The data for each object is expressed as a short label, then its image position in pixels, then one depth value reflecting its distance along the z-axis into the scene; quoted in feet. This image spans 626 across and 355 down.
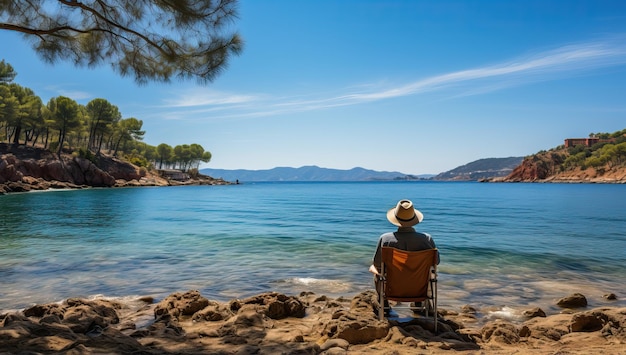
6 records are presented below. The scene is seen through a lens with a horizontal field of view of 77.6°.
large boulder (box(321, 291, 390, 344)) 14.12
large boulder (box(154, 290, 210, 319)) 18.16
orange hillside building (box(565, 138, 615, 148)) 446.52
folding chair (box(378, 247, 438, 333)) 15.19
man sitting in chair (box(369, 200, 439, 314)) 16.30
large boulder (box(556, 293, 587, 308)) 20.63
